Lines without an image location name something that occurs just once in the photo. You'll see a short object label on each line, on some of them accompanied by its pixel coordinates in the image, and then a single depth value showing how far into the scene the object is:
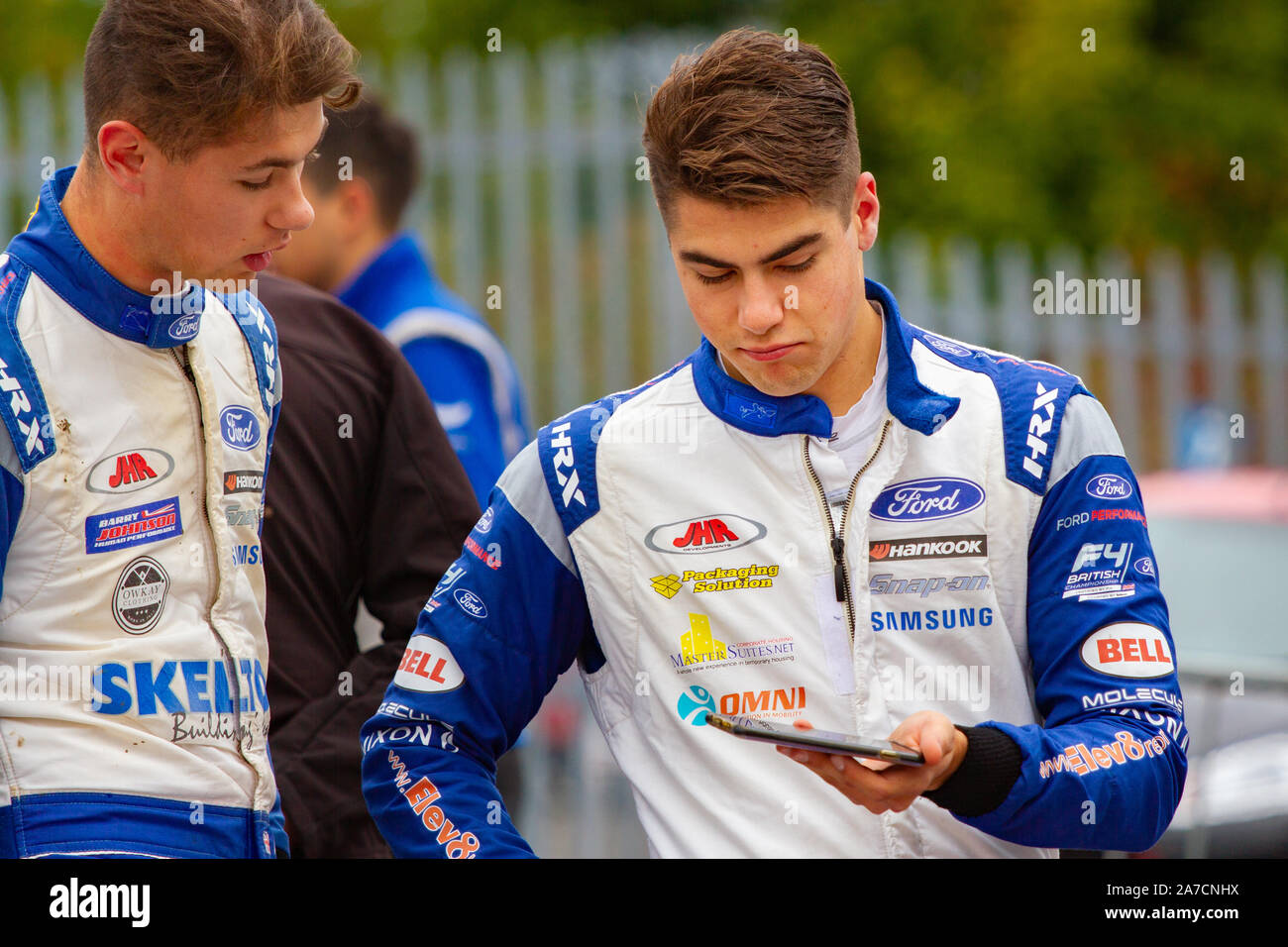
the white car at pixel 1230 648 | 4.46
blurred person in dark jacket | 2.98
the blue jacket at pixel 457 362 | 3.92
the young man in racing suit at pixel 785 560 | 2.37
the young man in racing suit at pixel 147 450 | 2.21
